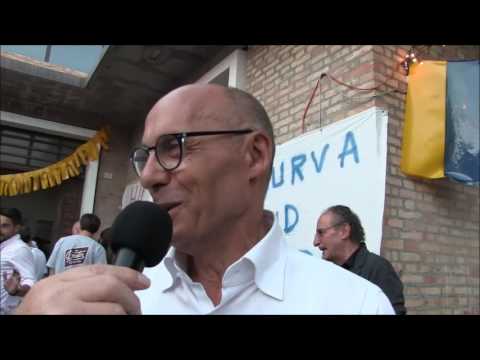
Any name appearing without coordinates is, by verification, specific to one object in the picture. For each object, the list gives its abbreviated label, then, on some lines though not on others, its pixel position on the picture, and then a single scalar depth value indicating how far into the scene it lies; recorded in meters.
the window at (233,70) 4.69
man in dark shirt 2.35
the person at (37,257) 4.53
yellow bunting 6.78
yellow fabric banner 3.04
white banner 2.87
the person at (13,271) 3.13
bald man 1.05
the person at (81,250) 3.84
